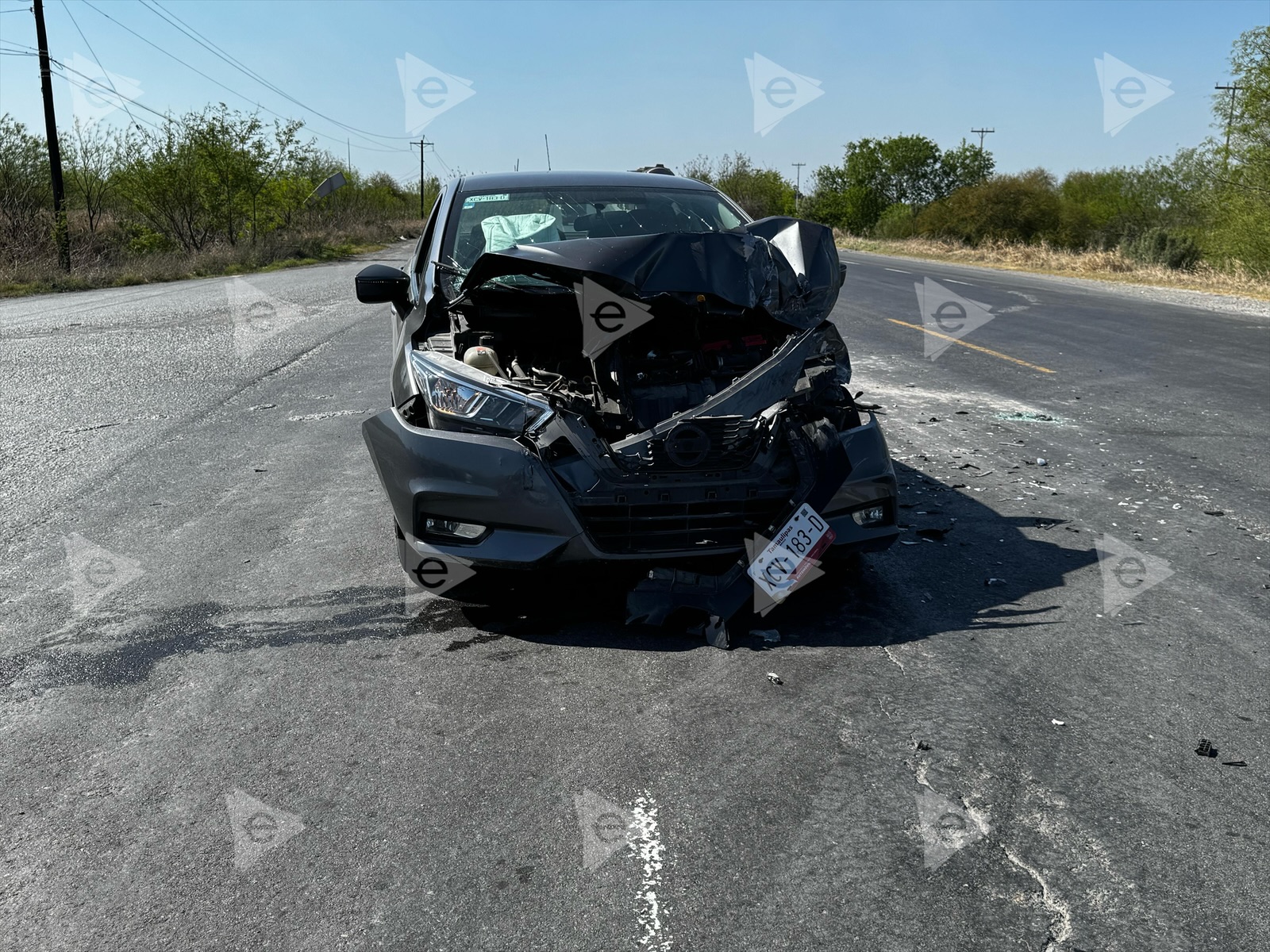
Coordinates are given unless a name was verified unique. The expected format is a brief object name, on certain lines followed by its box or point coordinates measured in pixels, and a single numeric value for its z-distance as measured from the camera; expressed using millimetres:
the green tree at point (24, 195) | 31328
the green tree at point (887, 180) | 94250
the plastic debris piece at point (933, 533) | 5082
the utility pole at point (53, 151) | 29453
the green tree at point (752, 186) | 65688
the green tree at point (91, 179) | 38125
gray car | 3852
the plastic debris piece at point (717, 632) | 3795
